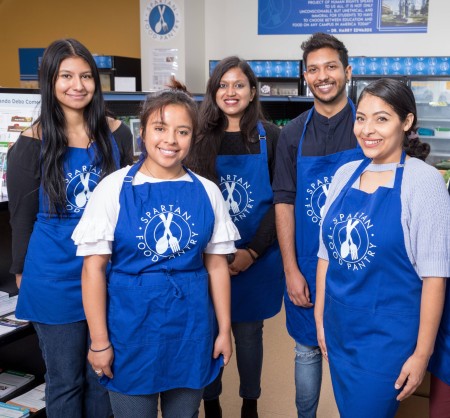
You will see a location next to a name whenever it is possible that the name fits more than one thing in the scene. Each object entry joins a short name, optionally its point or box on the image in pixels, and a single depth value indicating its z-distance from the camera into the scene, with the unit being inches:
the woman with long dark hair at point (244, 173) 86.9
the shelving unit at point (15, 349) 91.2
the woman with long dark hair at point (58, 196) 69.7
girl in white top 61.7
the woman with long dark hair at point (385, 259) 58.4
